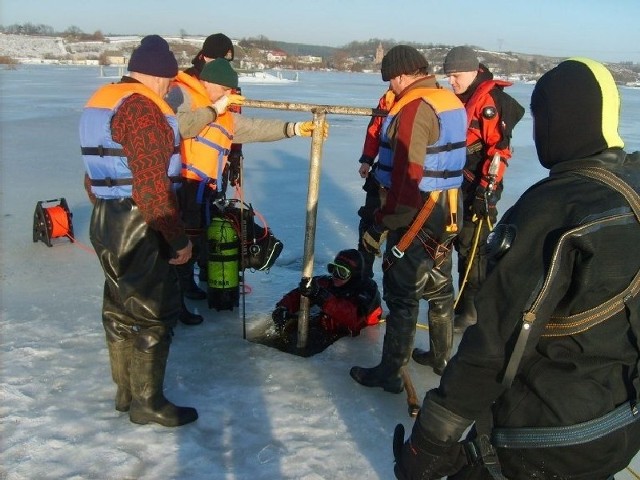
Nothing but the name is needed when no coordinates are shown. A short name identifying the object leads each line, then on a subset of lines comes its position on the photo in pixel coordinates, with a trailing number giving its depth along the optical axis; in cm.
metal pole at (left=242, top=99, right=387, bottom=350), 364
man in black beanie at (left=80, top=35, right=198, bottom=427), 264
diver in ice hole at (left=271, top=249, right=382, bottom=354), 412
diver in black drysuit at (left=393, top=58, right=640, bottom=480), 132
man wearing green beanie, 381
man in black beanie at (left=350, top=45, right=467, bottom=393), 309
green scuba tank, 421
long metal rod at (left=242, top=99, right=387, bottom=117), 360
